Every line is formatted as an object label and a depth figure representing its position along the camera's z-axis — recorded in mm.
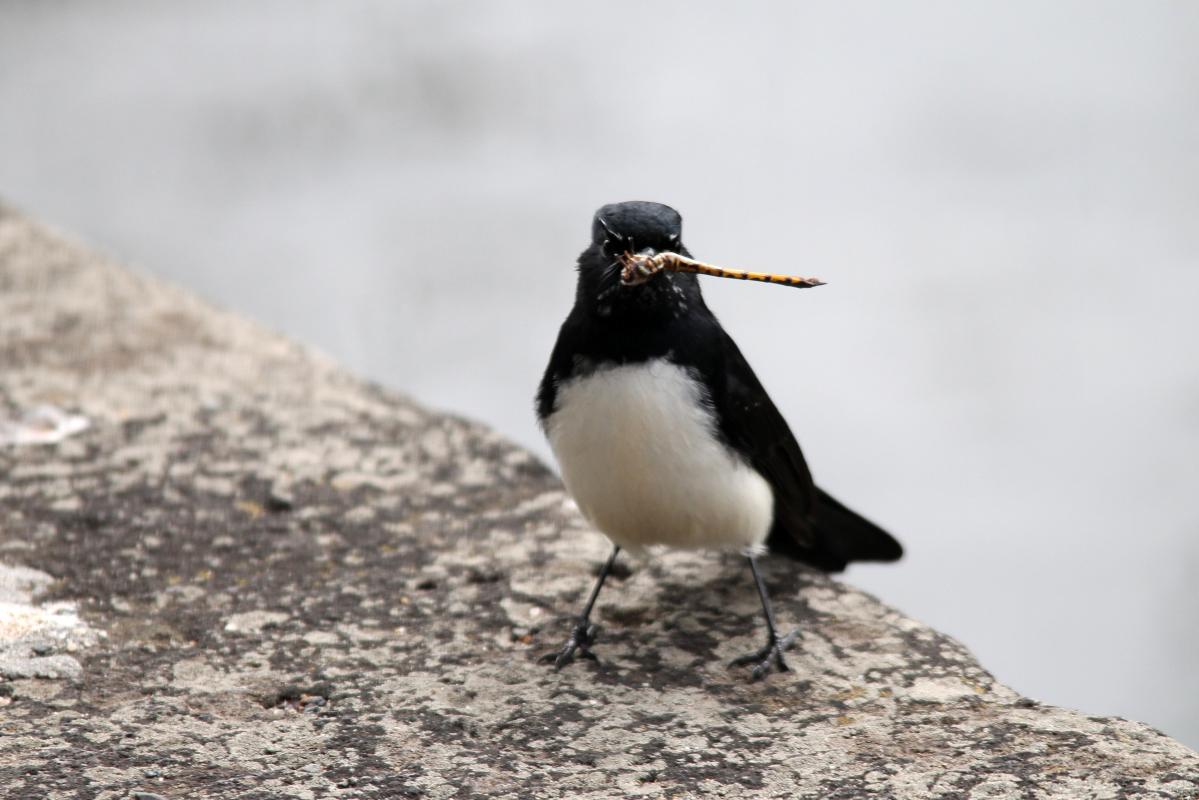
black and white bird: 6488
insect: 6242
